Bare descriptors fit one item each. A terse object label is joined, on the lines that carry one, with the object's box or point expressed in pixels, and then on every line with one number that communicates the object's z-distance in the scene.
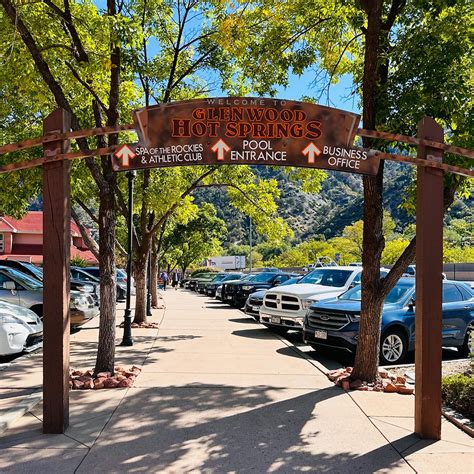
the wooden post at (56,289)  5.53
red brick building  41.12
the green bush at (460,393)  6.59
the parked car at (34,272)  16.04
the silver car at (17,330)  8.98
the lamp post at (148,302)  17.65
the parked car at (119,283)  24.70
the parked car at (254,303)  16.00
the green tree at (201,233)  41.42
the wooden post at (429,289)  5.53
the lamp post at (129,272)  11.34
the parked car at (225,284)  23.23
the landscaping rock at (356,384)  7.51
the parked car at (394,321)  9.66
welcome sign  5.89
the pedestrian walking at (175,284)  56.44
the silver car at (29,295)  12.48
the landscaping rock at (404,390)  7.41
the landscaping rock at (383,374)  8.12
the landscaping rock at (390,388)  7.43
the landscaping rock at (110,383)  7.44
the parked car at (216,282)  31.50
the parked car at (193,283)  44.91
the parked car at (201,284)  38.20
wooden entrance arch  5.59
